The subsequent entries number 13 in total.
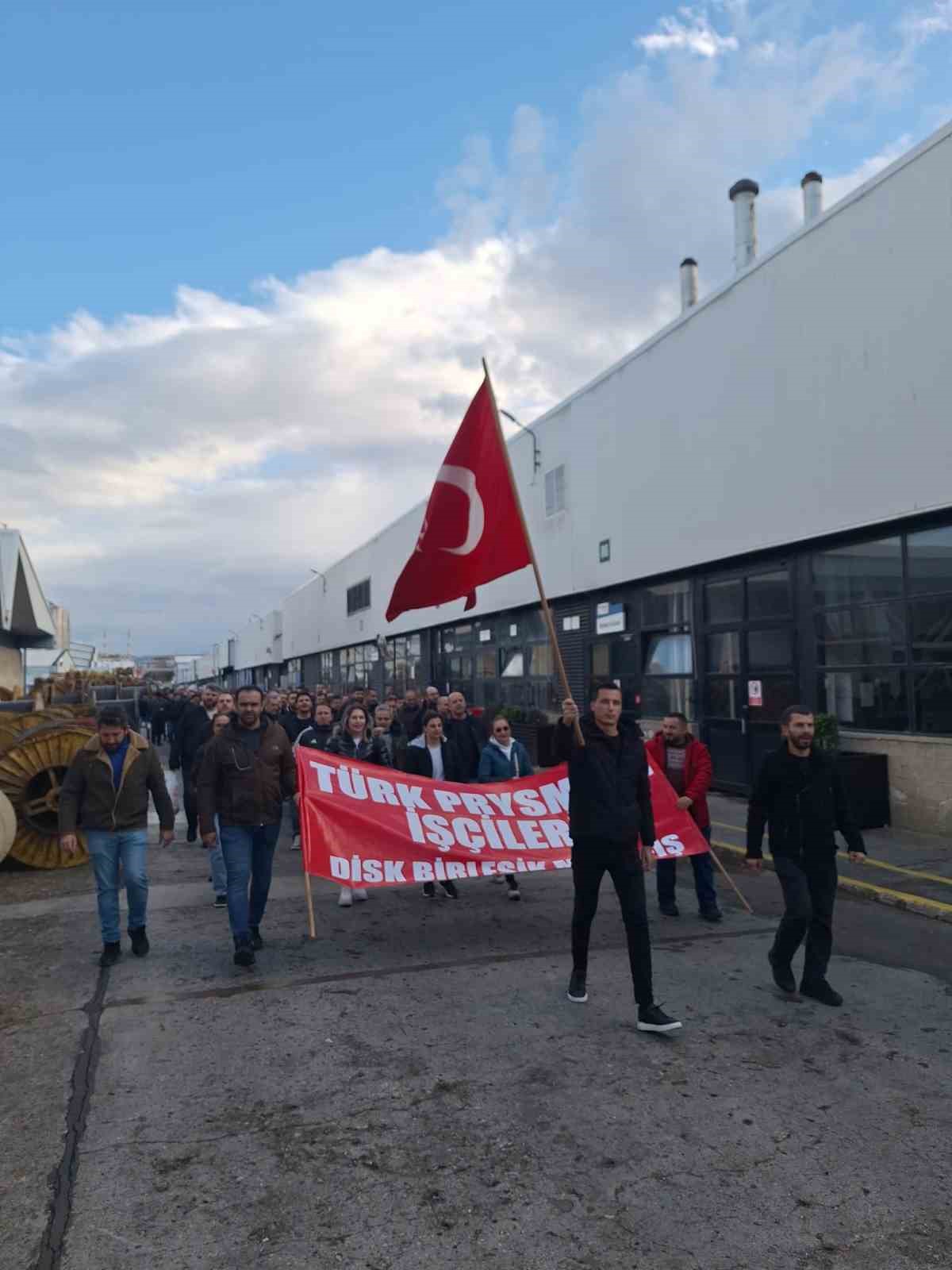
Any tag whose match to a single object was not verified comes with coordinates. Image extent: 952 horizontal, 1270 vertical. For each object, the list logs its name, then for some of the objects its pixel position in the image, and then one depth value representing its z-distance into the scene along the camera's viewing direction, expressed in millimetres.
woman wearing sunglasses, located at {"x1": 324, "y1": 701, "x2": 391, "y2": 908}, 8641
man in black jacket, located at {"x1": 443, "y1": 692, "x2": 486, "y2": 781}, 8992
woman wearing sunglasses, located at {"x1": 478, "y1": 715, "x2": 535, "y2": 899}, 8562
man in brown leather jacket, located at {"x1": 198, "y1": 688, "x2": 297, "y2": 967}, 6258
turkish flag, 6711
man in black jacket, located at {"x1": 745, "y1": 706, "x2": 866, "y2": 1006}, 5449
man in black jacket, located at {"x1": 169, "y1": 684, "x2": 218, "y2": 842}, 10484
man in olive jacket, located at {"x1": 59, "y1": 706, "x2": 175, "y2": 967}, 6375
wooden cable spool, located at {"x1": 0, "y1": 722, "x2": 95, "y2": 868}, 9641
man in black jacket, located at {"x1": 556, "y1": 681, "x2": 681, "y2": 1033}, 5156
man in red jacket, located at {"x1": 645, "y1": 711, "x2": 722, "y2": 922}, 7320
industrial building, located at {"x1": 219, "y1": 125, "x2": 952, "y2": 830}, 10281
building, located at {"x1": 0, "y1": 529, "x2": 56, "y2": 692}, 27734
